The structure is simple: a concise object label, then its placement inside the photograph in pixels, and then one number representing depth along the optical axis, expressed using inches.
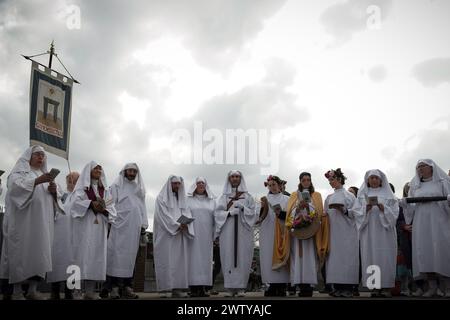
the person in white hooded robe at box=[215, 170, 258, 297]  333.1
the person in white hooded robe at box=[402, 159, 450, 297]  314.2
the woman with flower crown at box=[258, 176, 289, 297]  335.9
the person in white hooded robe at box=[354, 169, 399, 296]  313.1
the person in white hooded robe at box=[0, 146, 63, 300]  264.7
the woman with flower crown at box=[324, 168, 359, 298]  316.8
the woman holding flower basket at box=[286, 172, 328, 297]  321.4
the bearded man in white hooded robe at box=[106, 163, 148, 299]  316.2
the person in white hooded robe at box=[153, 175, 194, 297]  330.6
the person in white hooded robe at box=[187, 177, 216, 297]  338.0
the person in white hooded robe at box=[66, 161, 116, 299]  288.8
